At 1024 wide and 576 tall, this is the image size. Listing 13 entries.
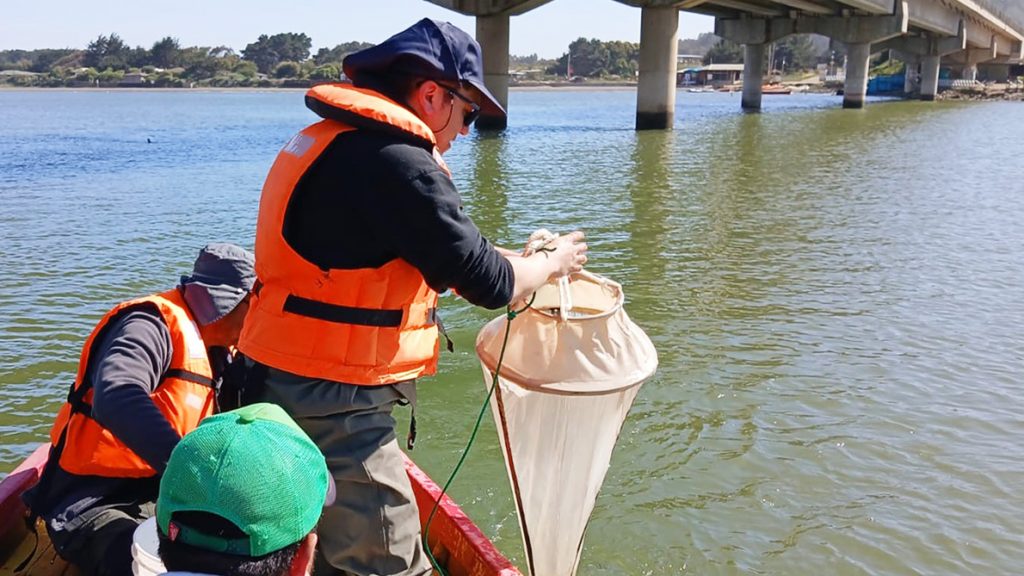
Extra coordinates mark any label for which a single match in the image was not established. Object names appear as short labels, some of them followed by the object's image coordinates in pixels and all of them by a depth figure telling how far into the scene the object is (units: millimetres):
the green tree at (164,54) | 172750
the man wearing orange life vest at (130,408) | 3164
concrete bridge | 39656
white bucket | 2428
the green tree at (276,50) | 171500
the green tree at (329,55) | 168625
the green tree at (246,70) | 157625
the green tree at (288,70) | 155125
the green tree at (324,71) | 132675
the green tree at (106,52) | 174875
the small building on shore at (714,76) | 159750
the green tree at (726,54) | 188625
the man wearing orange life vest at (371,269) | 2588
